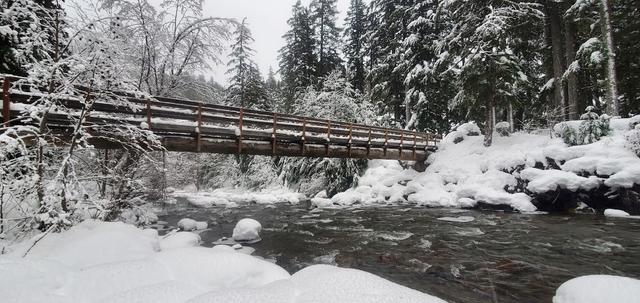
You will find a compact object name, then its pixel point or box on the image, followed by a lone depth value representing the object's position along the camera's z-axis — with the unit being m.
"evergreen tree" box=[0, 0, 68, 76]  4.42
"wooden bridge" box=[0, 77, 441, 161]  7.05
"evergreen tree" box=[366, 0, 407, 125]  22.79
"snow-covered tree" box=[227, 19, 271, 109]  27.97
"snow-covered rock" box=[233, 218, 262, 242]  9.11
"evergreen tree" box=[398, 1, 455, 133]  20.53
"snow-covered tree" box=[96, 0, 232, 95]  11.37
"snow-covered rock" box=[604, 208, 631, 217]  9.98
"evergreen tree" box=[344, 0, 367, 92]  31.42
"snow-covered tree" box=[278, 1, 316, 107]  28.70
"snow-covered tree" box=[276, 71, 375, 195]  21.00
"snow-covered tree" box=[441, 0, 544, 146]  15.11
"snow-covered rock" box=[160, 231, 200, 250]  6.59
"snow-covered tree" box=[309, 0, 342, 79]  29.34
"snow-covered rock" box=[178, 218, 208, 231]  10.73
